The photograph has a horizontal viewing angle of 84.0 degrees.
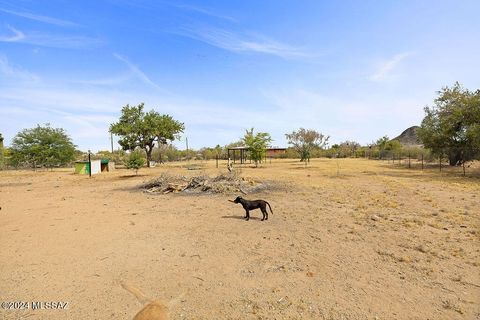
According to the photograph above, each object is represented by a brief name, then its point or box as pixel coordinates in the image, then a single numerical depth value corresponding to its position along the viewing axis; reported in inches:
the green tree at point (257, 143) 1256.8
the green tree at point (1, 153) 1161.3
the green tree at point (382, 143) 2263.5
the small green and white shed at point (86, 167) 1115.9
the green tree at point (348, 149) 2463.7
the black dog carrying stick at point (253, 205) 326.0
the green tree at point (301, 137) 2311.8
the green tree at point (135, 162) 992.2
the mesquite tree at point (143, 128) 1398.9
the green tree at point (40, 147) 1362.0
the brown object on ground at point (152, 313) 95.4
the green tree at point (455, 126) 825.5
